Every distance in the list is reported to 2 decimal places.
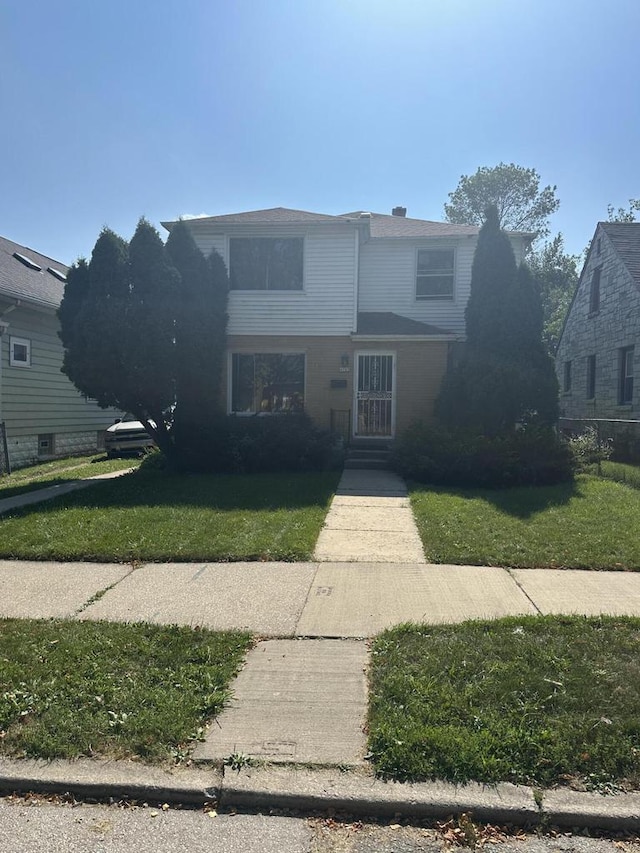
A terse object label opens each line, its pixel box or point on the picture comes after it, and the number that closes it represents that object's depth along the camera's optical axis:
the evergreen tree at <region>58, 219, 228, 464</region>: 10.97
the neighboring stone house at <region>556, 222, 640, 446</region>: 17.20
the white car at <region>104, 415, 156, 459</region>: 15.73
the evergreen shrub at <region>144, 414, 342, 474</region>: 11.91
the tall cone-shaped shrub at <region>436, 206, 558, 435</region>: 12.31
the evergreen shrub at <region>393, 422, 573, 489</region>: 10.43
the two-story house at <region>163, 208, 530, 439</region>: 14.05
